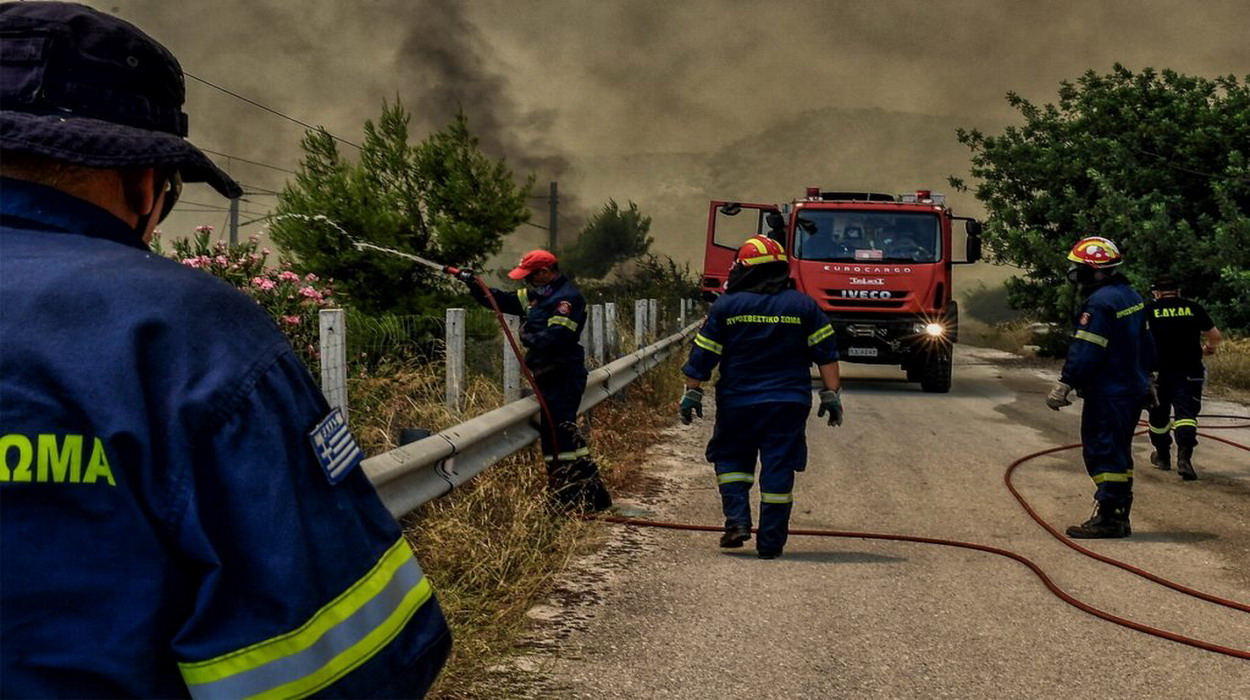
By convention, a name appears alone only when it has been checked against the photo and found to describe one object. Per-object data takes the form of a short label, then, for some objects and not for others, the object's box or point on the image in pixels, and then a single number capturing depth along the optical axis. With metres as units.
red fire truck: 17.22
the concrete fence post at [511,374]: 8.17
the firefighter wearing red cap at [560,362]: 7.39
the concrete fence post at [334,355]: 5.39
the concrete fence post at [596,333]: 12.18
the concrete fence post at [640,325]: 15.18
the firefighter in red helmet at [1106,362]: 7.55
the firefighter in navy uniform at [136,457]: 1.24
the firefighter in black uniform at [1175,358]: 9.98
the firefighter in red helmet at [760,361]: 6.94
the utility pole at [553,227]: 58.06
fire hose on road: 5.02
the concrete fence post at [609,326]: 13.19
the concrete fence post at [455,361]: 7.64
